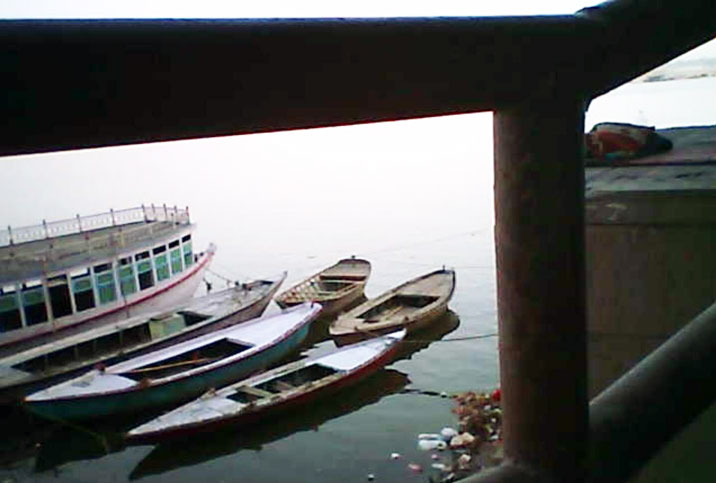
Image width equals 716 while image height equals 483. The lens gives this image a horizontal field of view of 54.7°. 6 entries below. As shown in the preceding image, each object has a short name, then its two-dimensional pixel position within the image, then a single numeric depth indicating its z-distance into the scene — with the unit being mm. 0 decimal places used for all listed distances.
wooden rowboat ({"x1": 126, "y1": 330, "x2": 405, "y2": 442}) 10148
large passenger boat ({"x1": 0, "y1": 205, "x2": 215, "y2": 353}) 12523
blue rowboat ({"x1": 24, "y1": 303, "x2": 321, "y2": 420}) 10828
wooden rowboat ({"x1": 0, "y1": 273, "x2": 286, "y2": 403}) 11727
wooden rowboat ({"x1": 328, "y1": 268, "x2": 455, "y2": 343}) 13492
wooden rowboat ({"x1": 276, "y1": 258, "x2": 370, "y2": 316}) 15445
